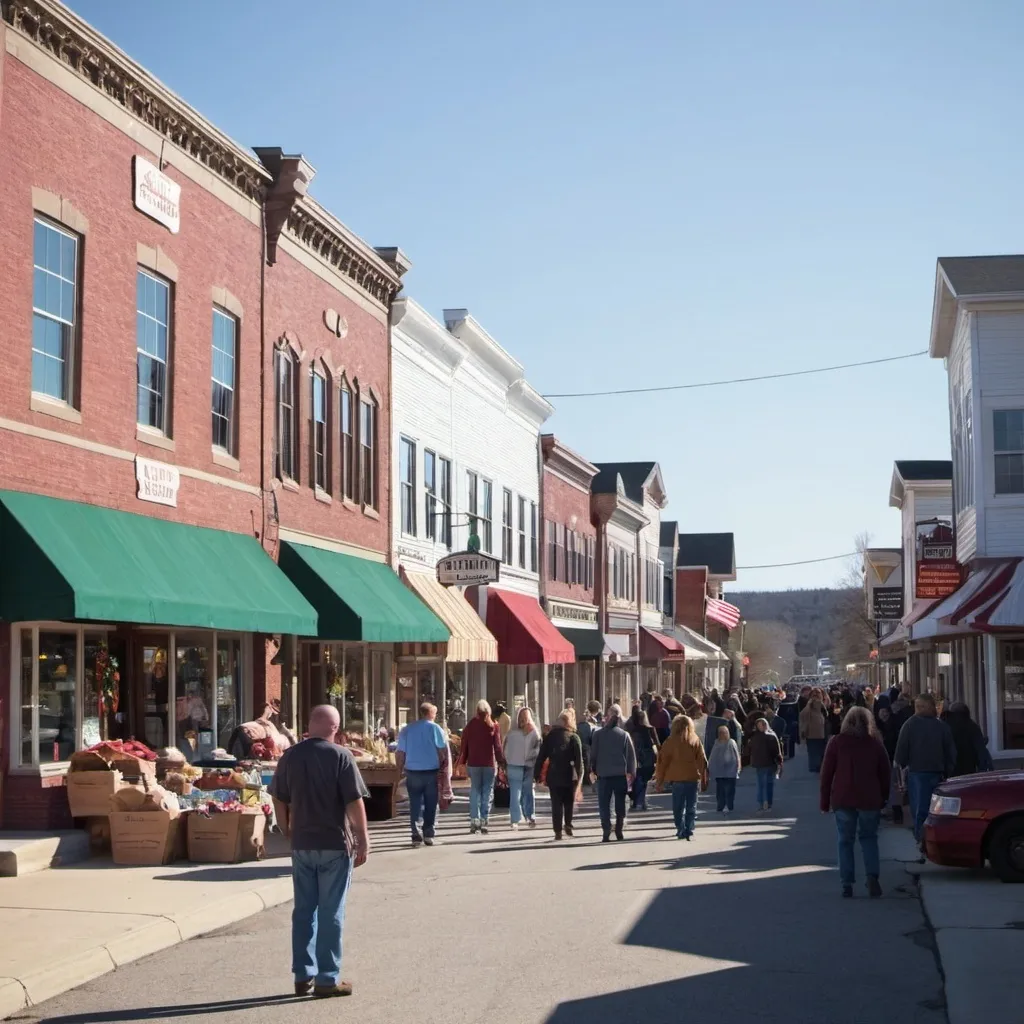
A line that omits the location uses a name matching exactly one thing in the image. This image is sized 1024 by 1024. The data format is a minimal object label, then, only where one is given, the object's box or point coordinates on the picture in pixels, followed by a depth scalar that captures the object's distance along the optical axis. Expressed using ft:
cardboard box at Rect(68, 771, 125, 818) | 54.75
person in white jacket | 72.23
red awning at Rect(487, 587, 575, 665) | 116.37
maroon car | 49.75
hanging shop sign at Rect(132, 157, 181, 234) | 62.59
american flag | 233.14
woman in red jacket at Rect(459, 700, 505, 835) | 70.28
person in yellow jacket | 65.87
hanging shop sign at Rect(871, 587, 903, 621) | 183.83
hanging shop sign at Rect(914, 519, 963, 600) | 98.94
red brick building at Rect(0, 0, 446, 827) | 53.78
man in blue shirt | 63.62
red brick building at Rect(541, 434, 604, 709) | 143.02
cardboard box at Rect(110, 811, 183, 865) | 53.67
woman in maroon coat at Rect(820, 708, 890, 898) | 47.09
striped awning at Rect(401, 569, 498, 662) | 97.40
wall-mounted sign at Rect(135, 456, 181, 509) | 61.87
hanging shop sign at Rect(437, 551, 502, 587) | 99.81
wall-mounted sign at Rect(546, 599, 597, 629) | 143.58
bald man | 31.91
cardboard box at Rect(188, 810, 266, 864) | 54.90
